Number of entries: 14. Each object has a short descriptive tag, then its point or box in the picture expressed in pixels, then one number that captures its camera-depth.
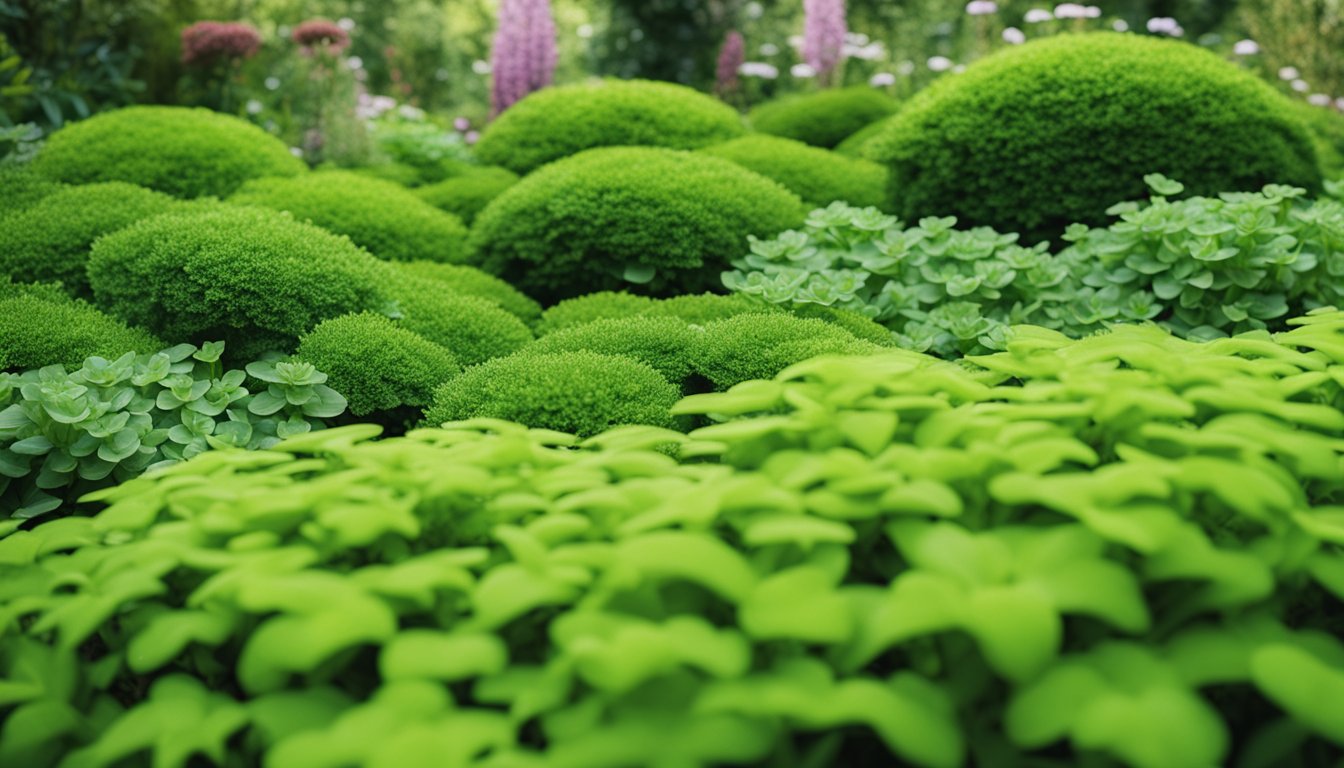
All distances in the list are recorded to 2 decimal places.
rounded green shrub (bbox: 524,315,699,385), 3.25
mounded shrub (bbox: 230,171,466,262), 4.52
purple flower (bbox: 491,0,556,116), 8.71
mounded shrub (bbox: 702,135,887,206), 5.31
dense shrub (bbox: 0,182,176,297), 3.90
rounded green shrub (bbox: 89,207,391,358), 3.25
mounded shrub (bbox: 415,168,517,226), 5.66
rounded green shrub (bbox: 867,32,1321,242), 4.50
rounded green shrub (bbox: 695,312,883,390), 3.03
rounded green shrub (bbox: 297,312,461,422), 3.17
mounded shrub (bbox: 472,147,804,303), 4.21
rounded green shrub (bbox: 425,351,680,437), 2.81
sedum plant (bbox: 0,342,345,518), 2.60
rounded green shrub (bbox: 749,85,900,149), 7.52
